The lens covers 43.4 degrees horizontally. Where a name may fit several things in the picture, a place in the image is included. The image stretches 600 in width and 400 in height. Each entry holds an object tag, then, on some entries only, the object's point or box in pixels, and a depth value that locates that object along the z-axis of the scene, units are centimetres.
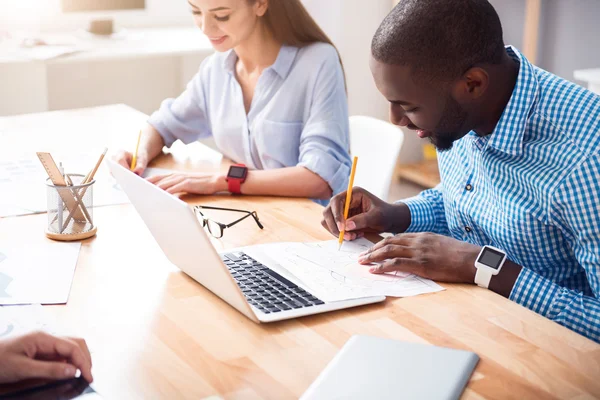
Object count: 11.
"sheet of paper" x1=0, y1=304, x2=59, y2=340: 108
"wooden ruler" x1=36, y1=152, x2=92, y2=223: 144
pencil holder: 146
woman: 183
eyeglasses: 149
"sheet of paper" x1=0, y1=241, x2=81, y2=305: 120
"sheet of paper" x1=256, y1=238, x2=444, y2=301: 123
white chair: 205
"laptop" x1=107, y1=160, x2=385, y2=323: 112
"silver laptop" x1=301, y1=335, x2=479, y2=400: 93
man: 125
